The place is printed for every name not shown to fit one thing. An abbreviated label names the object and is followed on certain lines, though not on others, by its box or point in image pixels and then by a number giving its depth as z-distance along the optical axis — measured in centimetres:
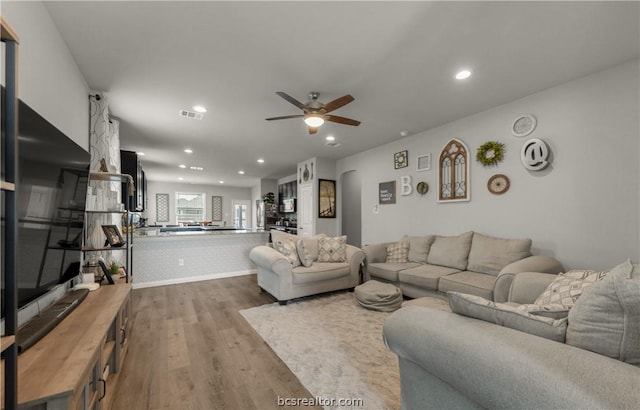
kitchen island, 422
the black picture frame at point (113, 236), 237
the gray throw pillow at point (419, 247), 391
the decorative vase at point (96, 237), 231
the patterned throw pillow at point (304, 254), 372
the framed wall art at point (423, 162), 426
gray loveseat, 338
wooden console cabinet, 92
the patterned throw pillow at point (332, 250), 399
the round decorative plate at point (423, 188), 427
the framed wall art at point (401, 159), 463
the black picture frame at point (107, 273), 222
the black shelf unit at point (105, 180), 227
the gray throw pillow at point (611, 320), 86
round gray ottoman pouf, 314
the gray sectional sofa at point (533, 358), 74
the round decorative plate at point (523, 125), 305
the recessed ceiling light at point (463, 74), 254
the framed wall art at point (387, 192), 488
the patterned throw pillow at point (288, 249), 365
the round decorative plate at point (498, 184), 330
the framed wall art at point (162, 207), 1049
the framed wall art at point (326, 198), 613
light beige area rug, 177
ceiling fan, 260
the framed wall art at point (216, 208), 1166
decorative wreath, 335
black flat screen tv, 114
